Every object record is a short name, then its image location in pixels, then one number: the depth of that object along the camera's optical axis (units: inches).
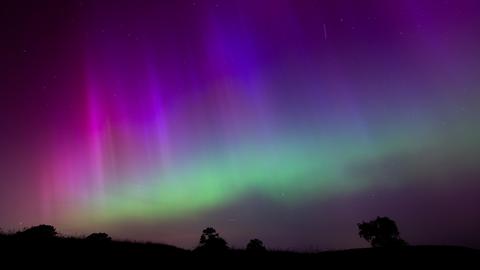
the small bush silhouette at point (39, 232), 987.8
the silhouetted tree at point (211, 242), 1078.4
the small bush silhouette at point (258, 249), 1078.9
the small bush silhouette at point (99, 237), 1039.7
